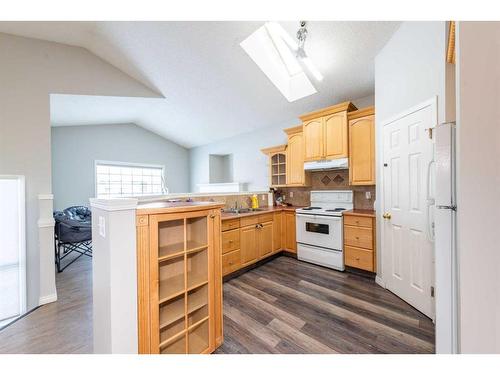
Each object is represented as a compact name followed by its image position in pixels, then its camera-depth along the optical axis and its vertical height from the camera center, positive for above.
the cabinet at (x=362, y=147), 2.86 +0.55
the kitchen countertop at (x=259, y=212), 2.86 -0.41
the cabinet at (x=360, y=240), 2.69 -0.74
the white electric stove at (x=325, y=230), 2.95 -0.68
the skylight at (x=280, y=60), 2.75 +1.99
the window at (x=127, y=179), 5.50 +0.26
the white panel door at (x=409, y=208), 1.92 -0.25
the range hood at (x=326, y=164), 3.05 +0.33
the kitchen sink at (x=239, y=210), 3.29 -0.40
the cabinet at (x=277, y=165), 4.13 +0.44
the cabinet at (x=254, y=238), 2.80 -0.80
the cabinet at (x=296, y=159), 3.71 +0.50
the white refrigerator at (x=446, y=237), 1.06 -0.28
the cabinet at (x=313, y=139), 3.30 +0.76
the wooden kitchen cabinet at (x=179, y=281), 1.17 -0.63
